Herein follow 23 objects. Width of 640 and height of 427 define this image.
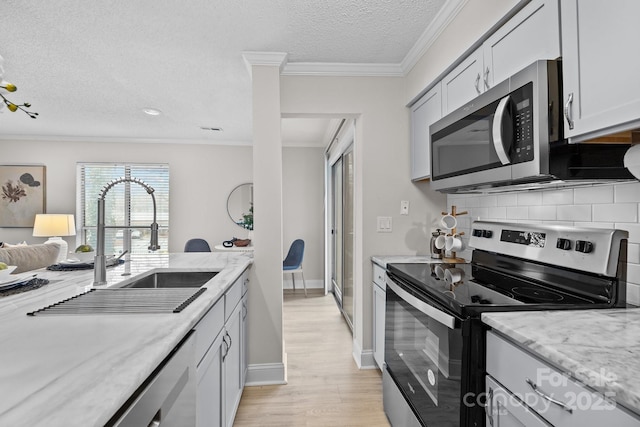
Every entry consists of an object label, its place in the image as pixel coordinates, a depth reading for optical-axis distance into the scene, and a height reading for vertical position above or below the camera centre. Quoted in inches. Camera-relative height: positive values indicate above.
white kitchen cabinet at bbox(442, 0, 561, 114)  46.9 +27.9
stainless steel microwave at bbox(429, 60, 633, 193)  45.1 +11.2
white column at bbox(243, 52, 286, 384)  93.8 -6.5
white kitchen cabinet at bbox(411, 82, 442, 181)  84.7 +24.9
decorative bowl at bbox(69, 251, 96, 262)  76.7 -8.9
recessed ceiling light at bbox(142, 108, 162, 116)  145.9 +47.3
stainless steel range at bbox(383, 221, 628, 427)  43.8 -12.0
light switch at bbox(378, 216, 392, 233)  101.2 -2.3
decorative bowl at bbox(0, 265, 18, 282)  53.5 -9.0
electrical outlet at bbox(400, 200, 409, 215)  101.7 +2.9
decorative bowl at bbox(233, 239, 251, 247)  176.9 -13.8
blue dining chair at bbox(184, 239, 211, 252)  189.2 -16.4
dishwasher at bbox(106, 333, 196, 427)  25.8 -16.4
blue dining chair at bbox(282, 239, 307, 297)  182.5 -21.6
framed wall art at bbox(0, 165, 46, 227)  192.4 +13.8
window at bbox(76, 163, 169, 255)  199.5 +9.9
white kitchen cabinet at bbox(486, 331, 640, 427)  27.5 -17.2
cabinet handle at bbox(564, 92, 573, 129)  42.5 +13.6
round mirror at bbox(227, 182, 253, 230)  209.9 +9.5
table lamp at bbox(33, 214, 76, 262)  180.7 -4.5
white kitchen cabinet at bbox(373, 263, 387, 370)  90.1 -26.6
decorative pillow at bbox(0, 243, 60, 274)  89.5 -10.9
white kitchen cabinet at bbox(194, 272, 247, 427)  47.6 -25.4
